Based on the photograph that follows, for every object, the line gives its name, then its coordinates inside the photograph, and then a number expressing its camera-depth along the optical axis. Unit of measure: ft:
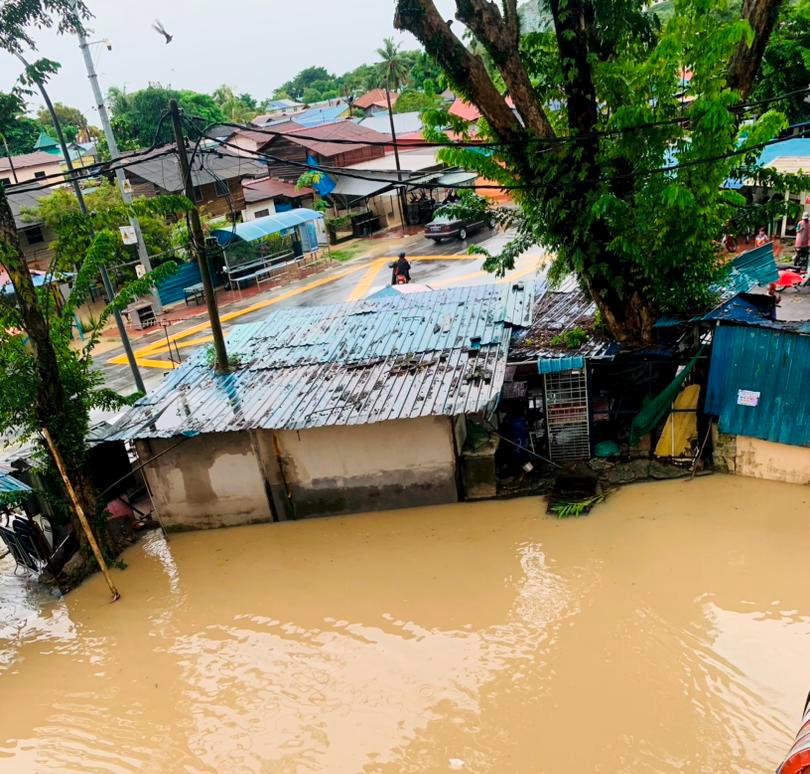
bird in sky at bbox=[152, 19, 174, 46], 33.20
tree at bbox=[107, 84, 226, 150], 161.48
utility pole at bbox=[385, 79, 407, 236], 113.07
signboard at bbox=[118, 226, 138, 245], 60.04
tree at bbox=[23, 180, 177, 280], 83.05
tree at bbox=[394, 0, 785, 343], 30.66
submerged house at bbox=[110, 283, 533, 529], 33.32
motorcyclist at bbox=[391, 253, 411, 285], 75.36
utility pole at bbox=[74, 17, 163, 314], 58.20
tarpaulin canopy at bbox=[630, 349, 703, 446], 34.40
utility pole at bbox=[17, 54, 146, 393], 44.61
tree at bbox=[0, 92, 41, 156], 154.20
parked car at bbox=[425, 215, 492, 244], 98.17
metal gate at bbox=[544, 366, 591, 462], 35.53
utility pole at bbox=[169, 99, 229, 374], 33.22
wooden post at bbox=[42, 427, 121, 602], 31.94
